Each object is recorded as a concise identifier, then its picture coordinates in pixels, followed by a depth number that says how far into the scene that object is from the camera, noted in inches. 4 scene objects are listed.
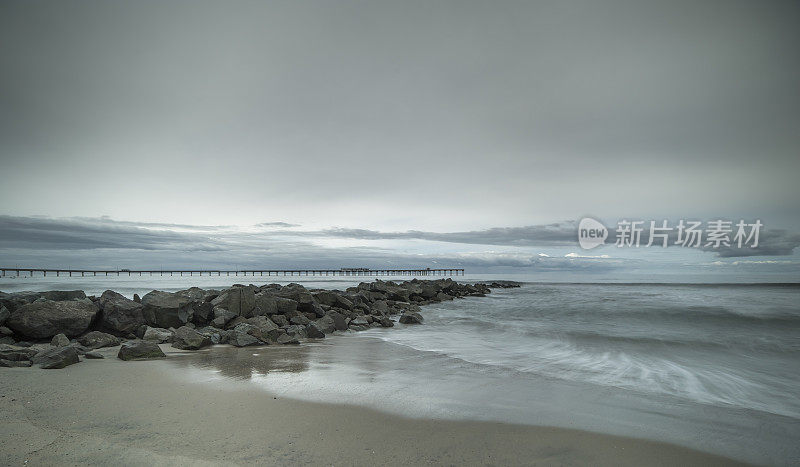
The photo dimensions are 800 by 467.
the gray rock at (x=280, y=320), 416.5
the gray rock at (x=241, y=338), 305.4
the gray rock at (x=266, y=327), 330.6
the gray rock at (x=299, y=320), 427.5
